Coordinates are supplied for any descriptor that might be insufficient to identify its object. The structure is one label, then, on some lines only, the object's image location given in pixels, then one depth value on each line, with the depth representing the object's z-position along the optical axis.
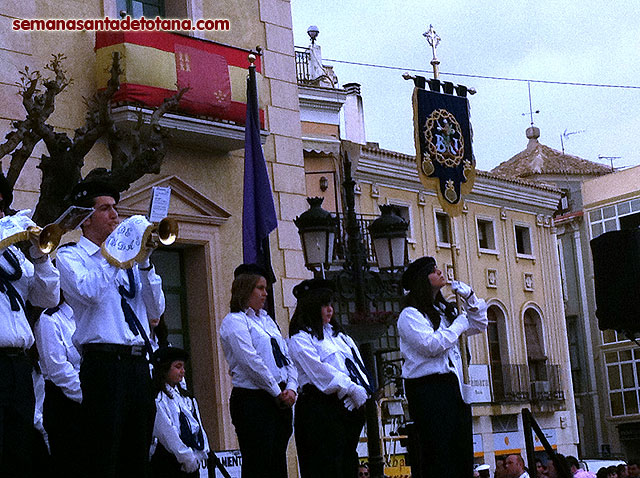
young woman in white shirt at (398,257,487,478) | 9.26
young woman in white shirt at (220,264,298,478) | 9.12
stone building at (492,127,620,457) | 46.78
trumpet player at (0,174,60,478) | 6.48
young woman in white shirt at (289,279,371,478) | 9.48
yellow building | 33.31
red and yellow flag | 14.26
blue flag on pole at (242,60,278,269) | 13.54
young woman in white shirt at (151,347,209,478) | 9.79
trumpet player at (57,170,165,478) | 6.99
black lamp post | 13.68
